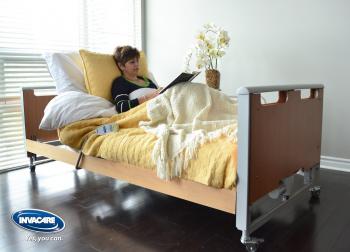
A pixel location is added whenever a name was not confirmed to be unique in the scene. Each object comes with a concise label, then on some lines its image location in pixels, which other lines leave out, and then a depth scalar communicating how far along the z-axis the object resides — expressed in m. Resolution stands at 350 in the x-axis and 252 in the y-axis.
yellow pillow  2.16
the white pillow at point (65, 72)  2.18
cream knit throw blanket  1.39
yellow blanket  1.27
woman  2.03
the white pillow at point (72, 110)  1.87
